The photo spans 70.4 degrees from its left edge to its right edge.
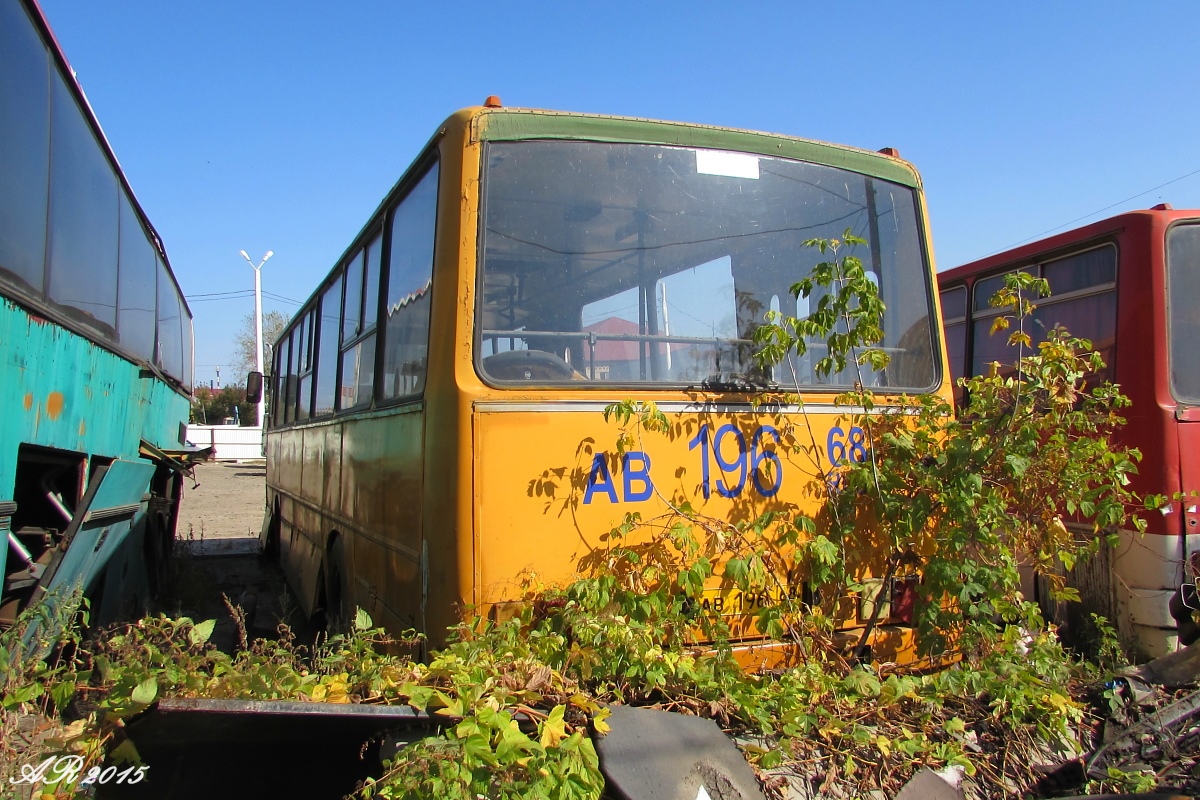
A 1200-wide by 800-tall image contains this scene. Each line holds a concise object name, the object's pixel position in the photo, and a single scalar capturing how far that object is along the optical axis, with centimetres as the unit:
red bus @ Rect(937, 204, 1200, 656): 496
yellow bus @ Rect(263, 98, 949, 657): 321
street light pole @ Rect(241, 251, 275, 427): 3400
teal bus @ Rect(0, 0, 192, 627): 340
